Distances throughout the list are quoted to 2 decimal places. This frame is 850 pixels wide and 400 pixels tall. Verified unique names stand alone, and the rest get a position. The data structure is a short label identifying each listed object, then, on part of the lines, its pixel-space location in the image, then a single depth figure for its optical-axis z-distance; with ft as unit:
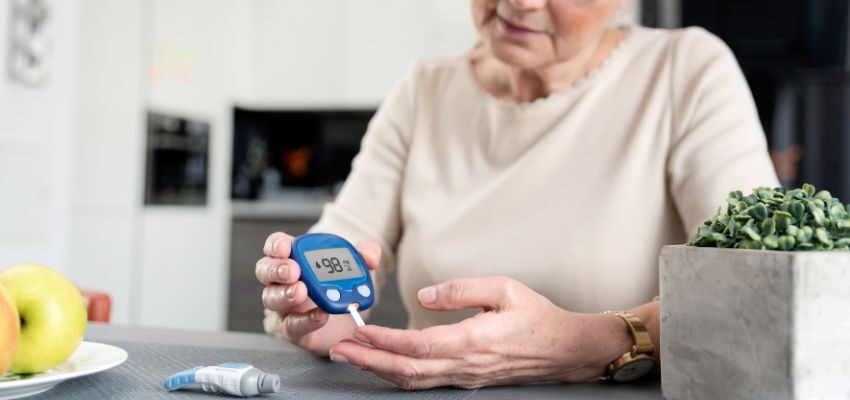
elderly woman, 3.46
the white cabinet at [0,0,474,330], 9.83
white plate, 2.08
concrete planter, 1.76
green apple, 2.23
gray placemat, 2.26
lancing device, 2.18
